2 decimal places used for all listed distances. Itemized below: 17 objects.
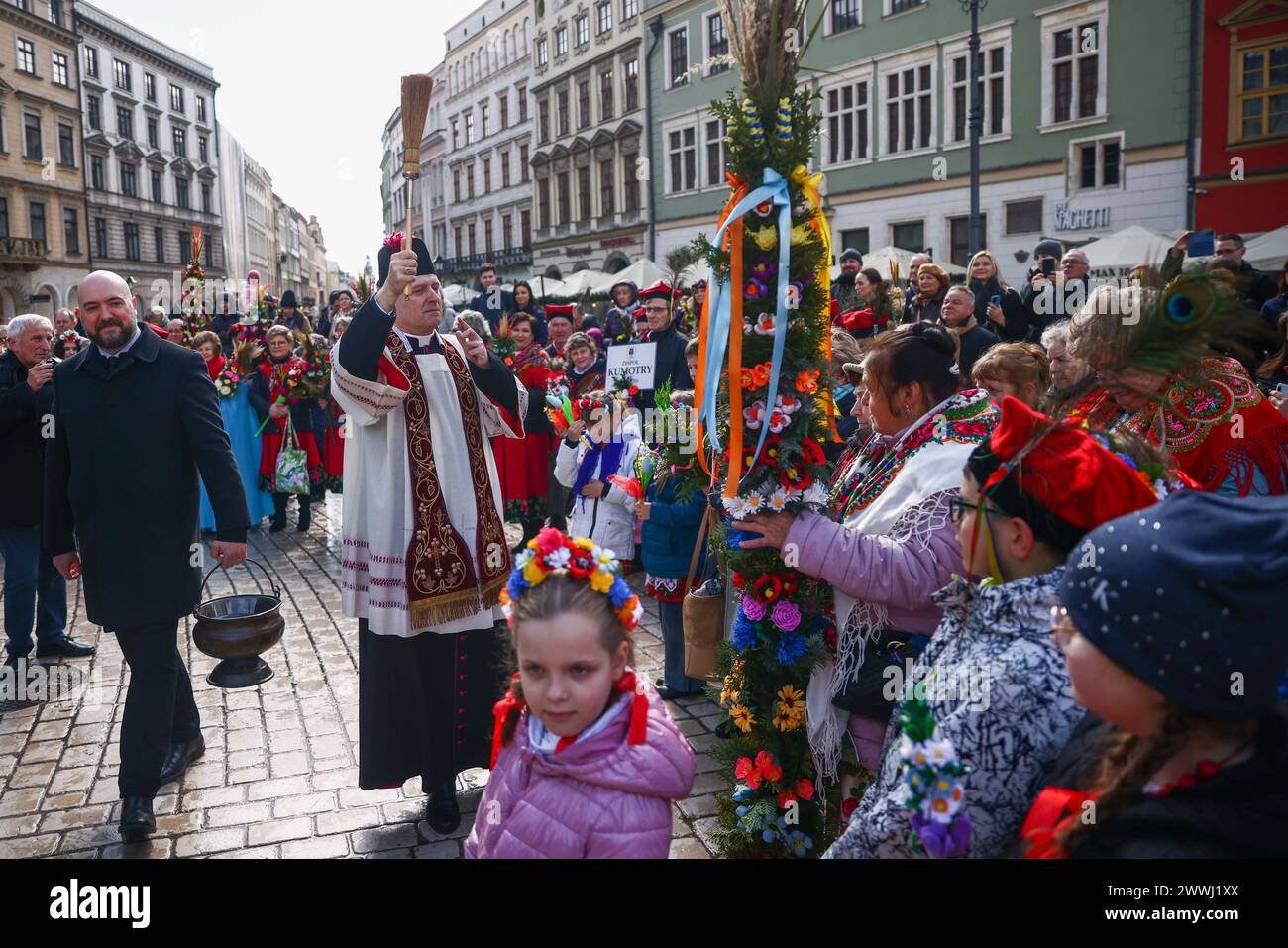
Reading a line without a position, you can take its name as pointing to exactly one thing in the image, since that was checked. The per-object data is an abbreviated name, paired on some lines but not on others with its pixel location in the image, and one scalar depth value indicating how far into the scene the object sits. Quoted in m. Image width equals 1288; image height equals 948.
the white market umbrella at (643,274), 22.58
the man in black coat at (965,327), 7.34
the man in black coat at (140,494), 4.04
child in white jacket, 6.27
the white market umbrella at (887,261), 19.02
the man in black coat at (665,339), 8.05
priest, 3.94
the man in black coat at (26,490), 6.08
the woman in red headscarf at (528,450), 8.90
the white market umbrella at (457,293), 25.87
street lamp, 15.92
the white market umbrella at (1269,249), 13.37
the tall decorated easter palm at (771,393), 3.24
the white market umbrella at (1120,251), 14.87
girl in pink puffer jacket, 2.29
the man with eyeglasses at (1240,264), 7.84
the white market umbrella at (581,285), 26.59
